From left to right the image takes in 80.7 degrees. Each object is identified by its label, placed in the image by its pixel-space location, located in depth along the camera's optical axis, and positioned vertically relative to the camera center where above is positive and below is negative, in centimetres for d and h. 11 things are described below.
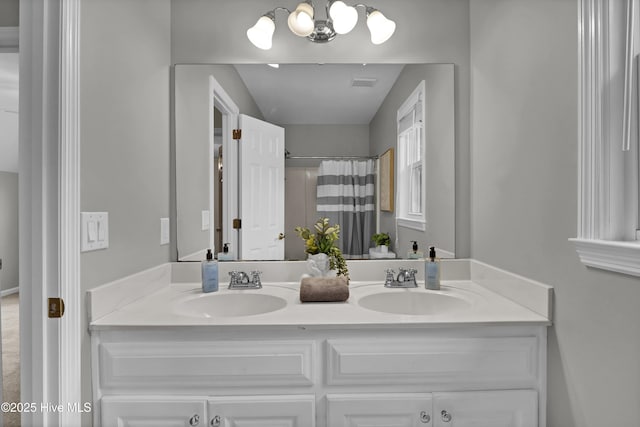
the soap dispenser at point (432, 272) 168 -28
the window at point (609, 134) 96 +20
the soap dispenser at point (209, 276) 165 -29
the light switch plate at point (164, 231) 172 -9
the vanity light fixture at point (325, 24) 170 +86
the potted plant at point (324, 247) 170 -17
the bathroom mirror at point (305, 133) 183 +38
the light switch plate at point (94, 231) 113 -6
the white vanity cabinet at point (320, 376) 118 -53
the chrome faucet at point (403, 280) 171 -32
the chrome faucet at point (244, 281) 171 -32
